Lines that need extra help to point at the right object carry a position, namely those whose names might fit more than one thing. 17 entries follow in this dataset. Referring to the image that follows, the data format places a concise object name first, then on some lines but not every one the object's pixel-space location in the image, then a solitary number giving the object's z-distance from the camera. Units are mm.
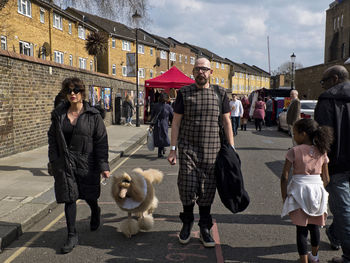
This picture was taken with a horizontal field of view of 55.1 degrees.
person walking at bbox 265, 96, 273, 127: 21186
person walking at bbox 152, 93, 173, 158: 9430
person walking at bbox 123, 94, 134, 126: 19609
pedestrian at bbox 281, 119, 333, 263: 2996
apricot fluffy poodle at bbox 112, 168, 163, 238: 3697
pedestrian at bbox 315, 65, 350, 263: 3160
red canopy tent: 18406
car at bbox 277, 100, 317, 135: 16073
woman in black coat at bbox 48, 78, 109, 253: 3659
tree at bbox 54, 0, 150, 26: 7797
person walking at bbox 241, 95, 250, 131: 17919
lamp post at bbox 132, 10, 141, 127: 8154
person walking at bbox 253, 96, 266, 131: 17312
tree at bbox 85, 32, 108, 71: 23125
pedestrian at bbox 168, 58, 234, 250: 3598
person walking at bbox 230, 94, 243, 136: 14578
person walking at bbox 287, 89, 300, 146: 8320
